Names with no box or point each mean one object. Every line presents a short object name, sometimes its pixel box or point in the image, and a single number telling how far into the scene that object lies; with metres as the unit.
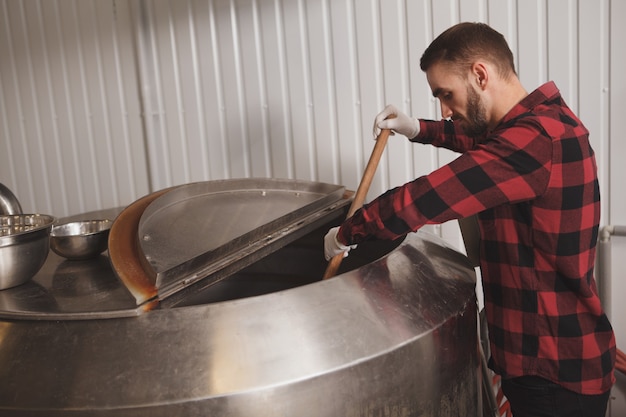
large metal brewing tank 1.12
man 1.34
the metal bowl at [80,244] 1.74
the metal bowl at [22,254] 1.42
